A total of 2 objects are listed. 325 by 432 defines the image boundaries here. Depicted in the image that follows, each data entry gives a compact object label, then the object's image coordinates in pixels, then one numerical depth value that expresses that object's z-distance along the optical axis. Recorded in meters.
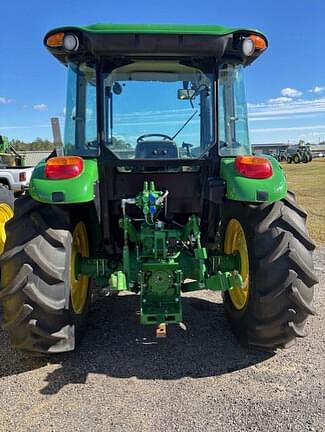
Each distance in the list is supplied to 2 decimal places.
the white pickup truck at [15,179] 10.59
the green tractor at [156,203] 3.38
